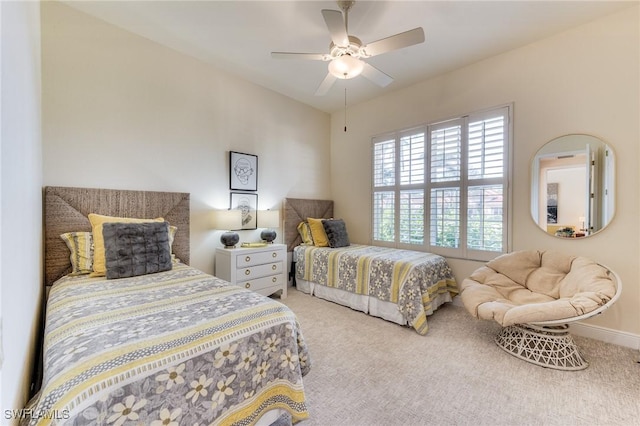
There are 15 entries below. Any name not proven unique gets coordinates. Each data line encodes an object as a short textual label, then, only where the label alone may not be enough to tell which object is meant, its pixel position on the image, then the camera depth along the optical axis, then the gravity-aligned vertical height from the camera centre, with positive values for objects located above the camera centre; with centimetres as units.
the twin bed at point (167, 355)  84 -57
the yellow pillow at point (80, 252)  202 -35
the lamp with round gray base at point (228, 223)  302 -18
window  290 +29
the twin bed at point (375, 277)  256 -80
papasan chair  181 -72
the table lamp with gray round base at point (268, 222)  347 -19
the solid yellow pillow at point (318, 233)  370 -36
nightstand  288 -70
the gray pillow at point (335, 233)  361 -35
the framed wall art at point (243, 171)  329 +49
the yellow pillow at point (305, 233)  389 -38
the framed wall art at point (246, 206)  333 +3
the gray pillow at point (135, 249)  193 -32
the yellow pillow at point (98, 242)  198 -27
